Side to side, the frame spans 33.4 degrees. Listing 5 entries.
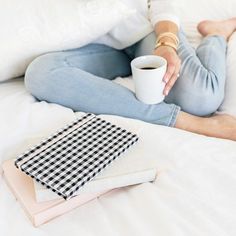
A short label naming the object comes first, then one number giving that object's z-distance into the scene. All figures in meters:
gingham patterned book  0.61
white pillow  0.92
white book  0.60
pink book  0.59
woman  0.85
